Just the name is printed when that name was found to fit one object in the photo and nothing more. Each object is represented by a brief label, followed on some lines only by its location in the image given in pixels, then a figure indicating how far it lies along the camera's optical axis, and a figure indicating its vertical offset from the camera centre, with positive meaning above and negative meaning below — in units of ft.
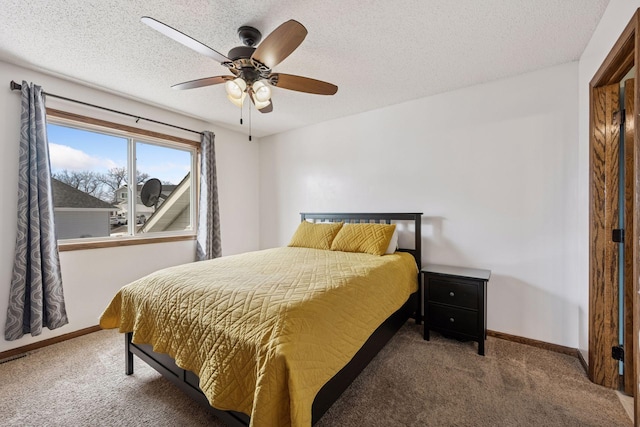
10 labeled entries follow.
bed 3.52 -1.98
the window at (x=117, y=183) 8.57 +1.11
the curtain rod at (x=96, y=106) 7.28 +3.54
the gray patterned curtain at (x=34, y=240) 7.13 -0.71
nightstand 7.08 -2.65
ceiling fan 4.64 +3.06
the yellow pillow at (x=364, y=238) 8.62 -0.98
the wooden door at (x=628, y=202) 5.28 +0.08
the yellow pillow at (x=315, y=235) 9.82 -0.96
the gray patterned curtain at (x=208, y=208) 11.55 +0.16
